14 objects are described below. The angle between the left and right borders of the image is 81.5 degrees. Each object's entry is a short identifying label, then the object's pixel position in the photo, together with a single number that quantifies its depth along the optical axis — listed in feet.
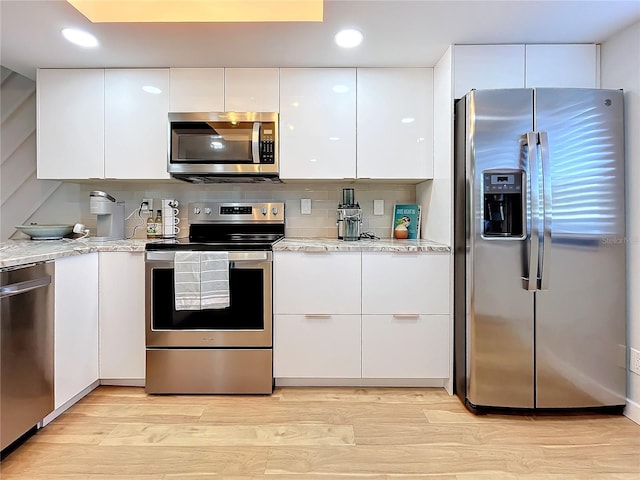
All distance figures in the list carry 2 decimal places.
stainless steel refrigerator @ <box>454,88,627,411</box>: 6.19
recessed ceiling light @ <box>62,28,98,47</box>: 6.47
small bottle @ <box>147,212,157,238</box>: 8.92
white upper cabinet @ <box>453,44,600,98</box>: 7.00
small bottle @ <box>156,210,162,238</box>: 8.95
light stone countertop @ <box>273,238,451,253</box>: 7.09
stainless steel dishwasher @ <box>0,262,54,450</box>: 5.01
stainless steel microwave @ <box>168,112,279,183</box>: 7.88
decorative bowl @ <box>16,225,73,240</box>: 8.10
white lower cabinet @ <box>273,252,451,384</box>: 7.18
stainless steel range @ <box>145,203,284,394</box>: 7.11
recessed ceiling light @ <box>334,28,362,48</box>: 6.52
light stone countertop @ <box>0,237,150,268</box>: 5.33
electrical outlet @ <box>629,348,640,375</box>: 6.25
